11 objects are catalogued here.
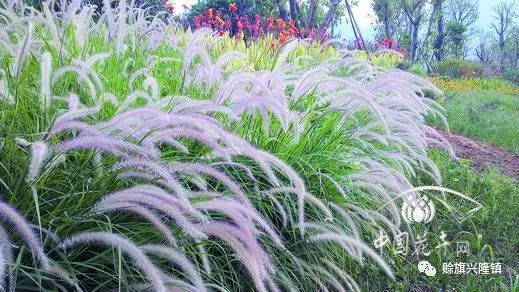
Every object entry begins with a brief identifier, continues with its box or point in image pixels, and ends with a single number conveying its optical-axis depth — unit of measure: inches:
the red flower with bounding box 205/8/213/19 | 275.1
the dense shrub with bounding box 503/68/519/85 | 591.0
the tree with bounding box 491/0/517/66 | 510.6
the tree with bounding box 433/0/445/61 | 629.2
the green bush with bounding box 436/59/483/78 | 621.0
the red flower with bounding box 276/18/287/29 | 296.2
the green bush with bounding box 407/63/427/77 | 438.7
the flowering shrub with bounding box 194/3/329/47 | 277.1
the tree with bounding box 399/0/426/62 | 580.1
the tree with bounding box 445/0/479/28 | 629.6
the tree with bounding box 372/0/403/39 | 583.8
